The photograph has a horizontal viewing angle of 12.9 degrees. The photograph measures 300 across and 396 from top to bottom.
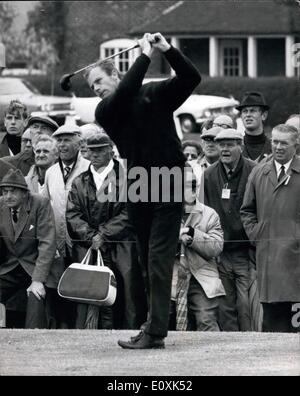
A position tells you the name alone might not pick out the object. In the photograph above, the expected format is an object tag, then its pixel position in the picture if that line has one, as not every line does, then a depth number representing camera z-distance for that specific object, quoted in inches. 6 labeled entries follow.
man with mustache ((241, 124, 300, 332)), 422.3
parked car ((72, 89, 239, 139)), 1254.3
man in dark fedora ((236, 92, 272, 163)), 483.2
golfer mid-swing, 349.7
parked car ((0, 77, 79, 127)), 1054.4
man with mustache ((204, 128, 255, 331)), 441.4
